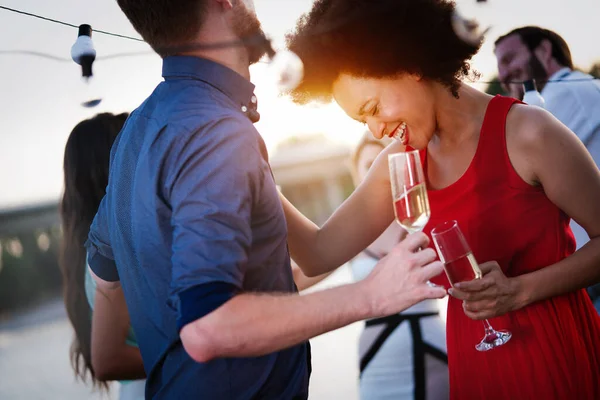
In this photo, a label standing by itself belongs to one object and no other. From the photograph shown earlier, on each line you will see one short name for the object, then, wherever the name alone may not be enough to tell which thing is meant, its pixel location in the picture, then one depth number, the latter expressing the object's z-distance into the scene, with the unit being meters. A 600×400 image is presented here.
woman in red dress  1.23
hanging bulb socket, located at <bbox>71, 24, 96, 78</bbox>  1.65
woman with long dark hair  1.85
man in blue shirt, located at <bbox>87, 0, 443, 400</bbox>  0.86
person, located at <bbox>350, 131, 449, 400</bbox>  1.85
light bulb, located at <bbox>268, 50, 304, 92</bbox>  1.43
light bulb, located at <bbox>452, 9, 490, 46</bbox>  1.40
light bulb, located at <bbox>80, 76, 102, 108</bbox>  1.90
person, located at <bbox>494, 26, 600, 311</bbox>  2.20
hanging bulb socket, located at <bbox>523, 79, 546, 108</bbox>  2.36
